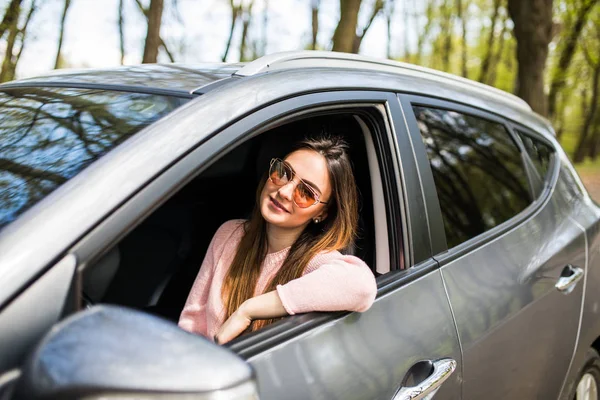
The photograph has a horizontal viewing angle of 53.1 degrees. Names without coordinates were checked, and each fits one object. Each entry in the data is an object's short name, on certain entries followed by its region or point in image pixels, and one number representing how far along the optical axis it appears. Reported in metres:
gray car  0.93
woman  1.73
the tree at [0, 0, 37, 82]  7.64
